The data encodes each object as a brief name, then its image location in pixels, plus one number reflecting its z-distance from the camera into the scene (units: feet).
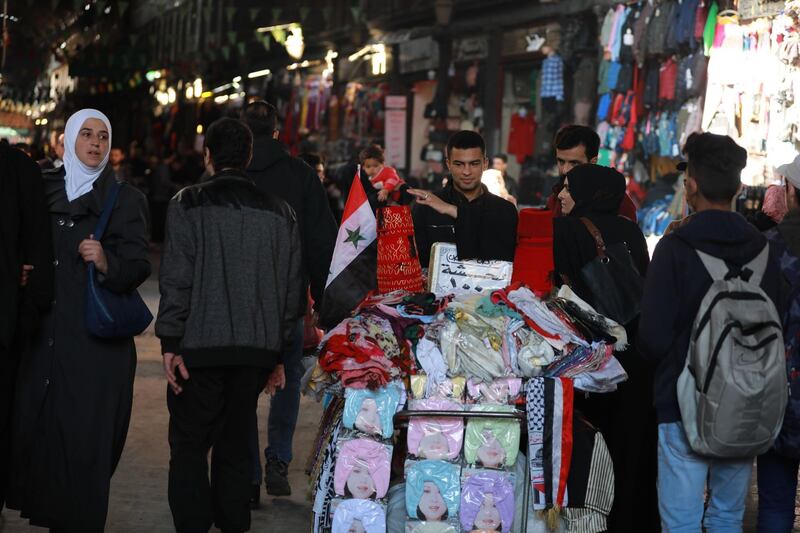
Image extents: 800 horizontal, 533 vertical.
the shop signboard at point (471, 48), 67.26
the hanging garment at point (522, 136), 60.49
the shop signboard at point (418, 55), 72.64
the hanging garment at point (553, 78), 55.36
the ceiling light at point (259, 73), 99.93
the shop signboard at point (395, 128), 70.74
